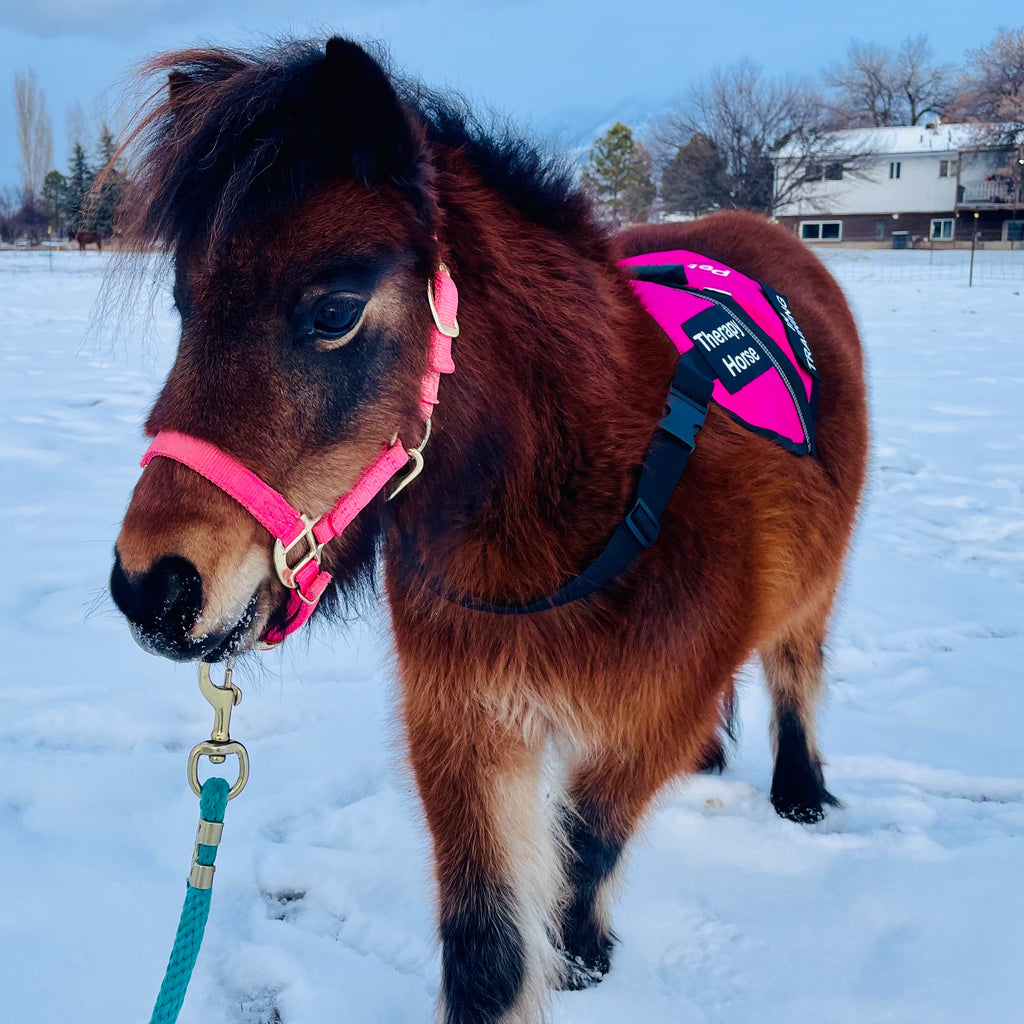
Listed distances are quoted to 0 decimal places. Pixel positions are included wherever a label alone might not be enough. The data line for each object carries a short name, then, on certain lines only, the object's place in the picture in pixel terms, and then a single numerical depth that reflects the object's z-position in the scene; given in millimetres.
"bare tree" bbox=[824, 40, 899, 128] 55031
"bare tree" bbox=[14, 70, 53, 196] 53125
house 39875
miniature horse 1338
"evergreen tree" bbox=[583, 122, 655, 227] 41719
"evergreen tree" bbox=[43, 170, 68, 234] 42516
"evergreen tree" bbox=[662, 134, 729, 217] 37188
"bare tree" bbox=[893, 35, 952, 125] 54688
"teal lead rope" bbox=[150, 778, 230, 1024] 1366
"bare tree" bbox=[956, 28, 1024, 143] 37531
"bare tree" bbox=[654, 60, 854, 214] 38375
